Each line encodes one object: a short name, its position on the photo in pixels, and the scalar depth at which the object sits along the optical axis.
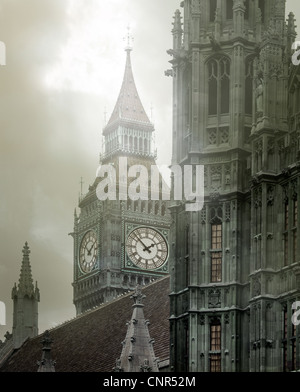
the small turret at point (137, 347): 67.56
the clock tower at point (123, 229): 115.06
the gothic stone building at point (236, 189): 60.97
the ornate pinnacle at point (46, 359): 75.12
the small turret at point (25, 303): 102.12
